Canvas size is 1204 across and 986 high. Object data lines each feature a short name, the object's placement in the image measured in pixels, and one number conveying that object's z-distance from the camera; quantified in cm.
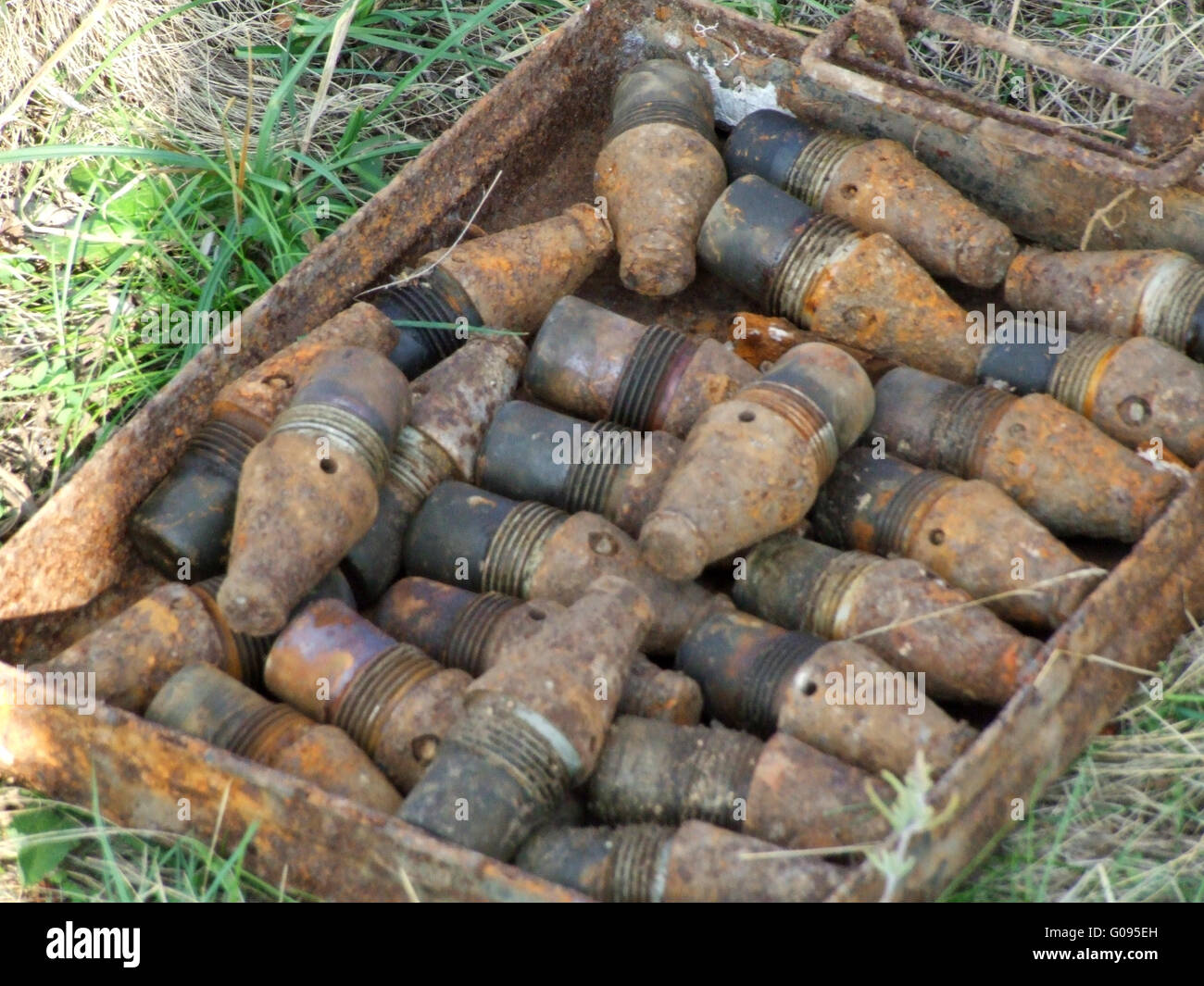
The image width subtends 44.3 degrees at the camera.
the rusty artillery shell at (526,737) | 293
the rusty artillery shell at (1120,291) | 385
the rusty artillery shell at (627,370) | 382
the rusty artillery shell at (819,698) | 306
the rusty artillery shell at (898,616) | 323
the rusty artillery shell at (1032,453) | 352
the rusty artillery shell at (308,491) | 330
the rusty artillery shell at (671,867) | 282
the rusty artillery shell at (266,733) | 311
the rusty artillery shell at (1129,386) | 363
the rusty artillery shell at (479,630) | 326
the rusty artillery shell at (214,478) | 359
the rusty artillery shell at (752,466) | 334
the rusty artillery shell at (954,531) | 337
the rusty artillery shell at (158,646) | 331
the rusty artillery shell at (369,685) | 321
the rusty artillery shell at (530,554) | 348
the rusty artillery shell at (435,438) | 368
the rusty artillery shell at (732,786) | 296
